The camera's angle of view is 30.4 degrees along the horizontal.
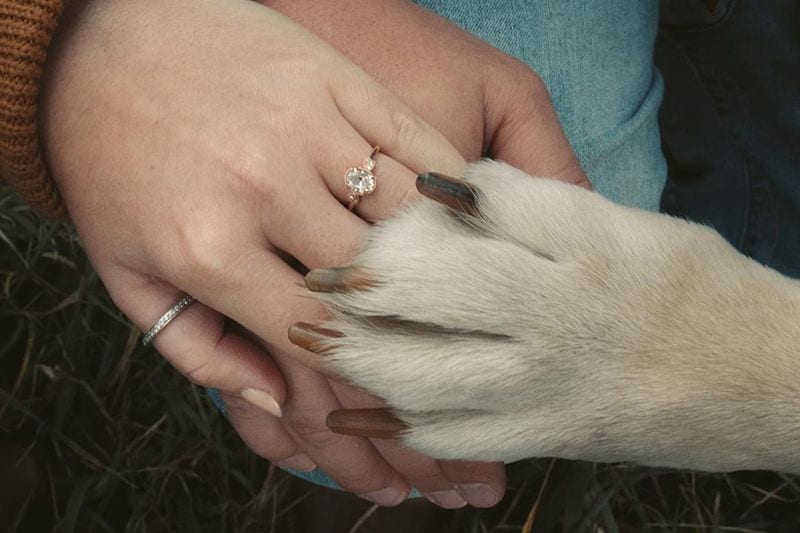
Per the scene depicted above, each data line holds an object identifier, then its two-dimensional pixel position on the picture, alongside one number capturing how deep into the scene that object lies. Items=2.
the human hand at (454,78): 0.46
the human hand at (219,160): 0.42
